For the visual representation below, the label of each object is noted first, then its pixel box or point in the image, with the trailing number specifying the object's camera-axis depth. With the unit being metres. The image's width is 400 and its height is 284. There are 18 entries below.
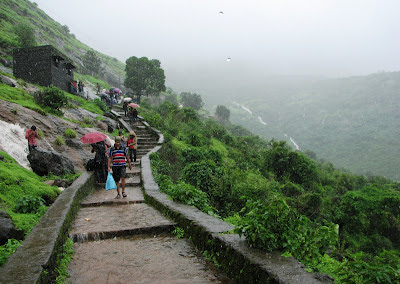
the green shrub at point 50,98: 12.92
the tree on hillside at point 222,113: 75.75
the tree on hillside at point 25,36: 31.52
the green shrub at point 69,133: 11.29
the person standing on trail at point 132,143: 10.98
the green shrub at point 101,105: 20.48
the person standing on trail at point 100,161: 8.31
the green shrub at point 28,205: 5.02
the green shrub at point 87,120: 14.74
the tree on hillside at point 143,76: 43.81
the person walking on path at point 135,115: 19.23
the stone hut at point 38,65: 18.70
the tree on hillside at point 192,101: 72.00
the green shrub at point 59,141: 10.45
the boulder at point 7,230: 3.76
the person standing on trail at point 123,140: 11.09
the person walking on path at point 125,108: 22.41
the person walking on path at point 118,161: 7.02
